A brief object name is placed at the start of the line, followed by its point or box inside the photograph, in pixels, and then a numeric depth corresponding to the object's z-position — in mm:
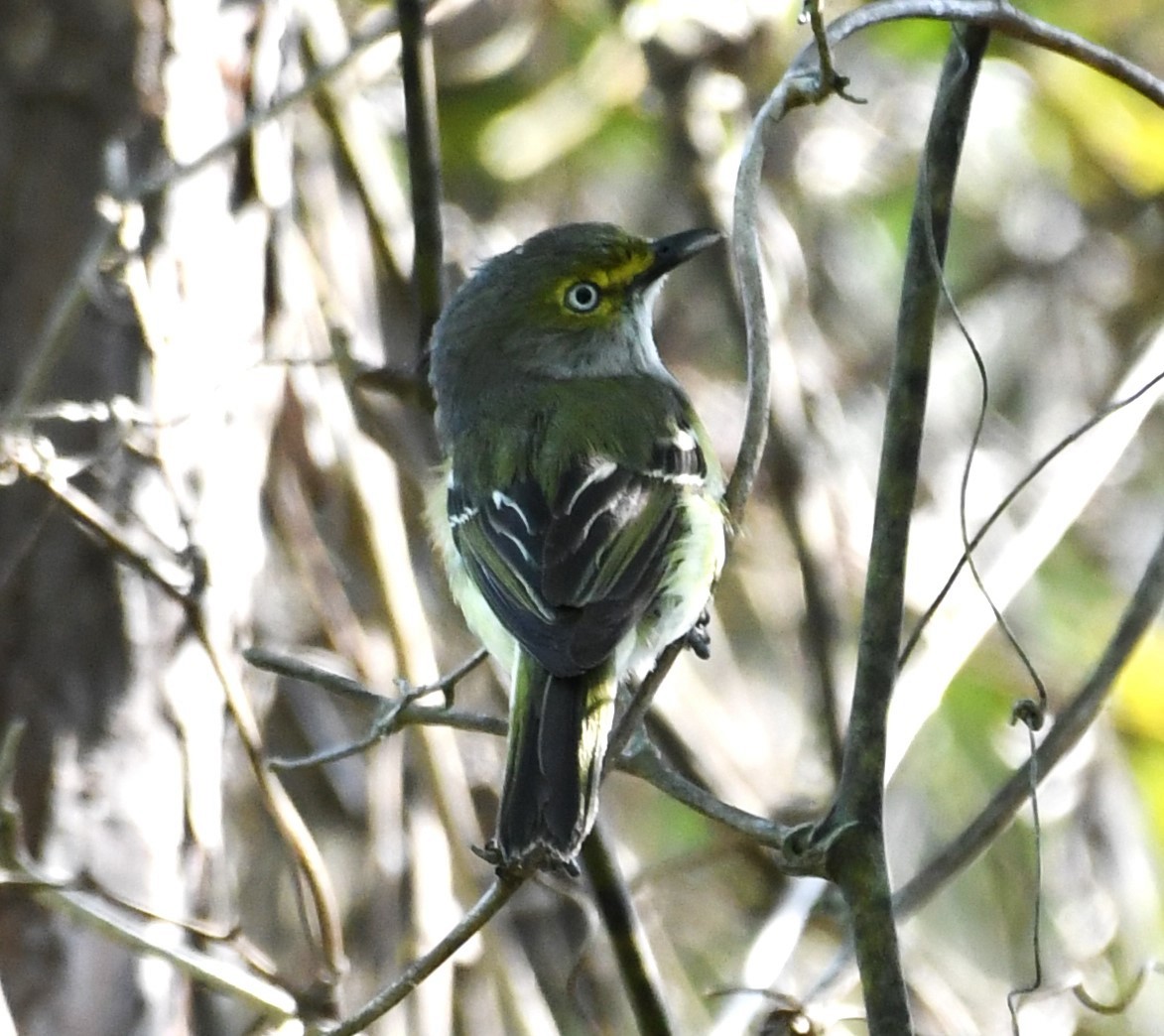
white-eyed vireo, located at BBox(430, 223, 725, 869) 5328
